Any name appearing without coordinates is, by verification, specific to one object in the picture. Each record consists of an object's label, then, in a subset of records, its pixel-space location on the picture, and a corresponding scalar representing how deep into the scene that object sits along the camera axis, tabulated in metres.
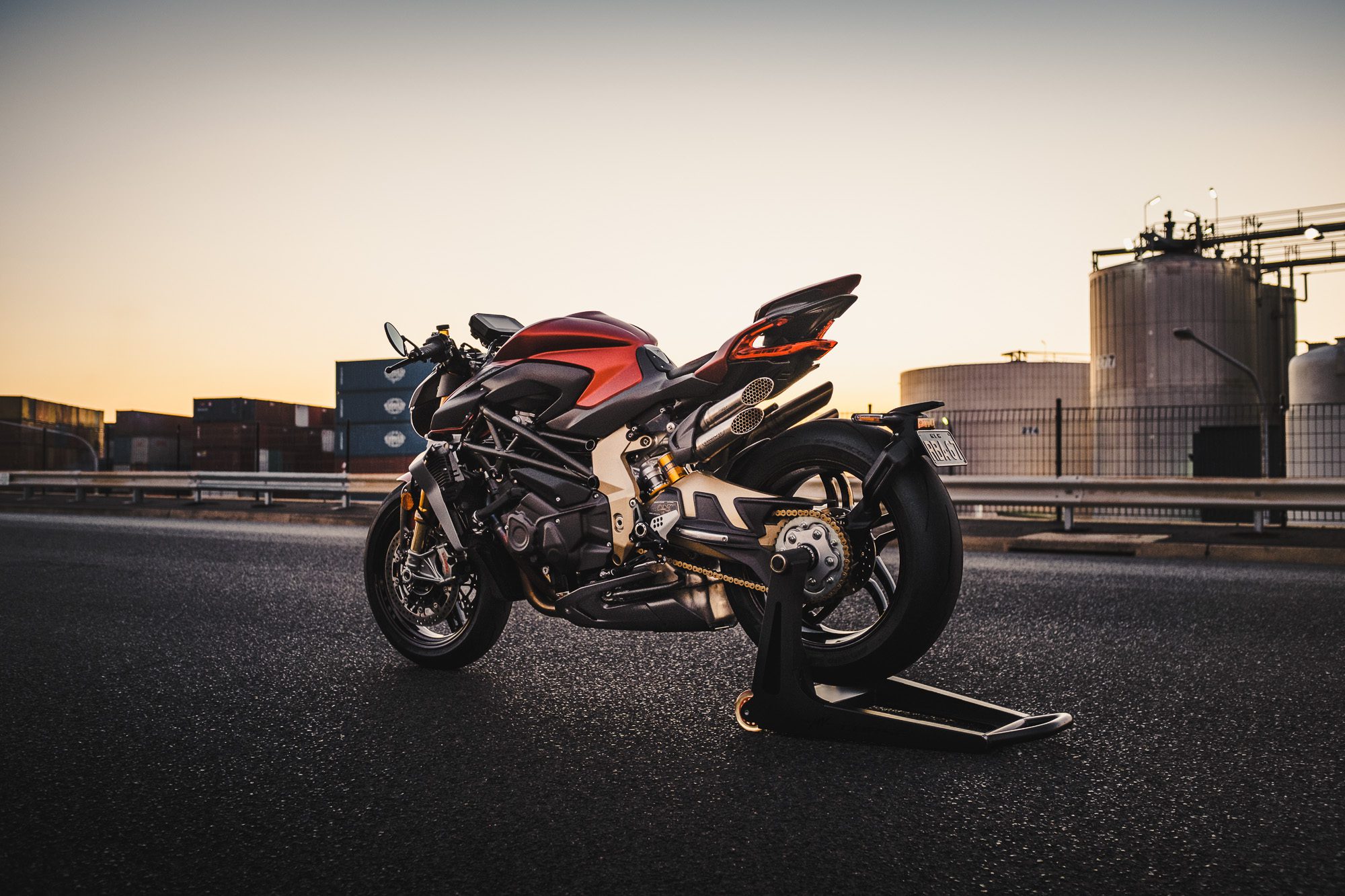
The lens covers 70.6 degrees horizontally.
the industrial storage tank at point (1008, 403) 33.25
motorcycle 2.84
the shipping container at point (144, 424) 43.66
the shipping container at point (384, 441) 32.56
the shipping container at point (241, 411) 39.25
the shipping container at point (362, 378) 32.69
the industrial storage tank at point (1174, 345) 30.11
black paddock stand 2.67
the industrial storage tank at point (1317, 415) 21.70
